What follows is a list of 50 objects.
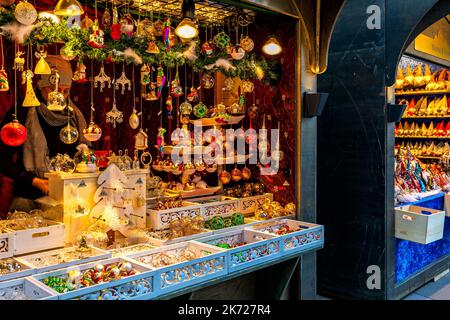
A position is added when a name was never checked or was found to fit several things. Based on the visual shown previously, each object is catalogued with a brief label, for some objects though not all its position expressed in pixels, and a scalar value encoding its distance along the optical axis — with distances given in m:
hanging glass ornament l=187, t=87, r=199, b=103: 3.78
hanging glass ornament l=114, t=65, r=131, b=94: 3.35
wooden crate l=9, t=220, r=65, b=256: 2.72
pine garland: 2.79
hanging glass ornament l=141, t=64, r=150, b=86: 3.31
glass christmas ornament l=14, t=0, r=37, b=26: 2.52
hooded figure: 4.09
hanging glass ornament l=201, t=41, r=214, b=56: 3.50
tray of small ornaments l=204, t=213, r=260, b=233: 3.56
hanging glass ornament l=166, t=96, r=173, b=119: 3.77
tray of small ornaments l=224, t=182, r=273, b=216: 4.07
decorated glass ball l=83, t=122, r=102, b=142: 3.03
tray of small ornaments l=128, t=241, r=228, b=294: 2.63
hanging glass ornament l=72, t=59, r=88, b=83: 3.18
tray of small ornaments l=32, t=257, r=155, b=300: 2.30
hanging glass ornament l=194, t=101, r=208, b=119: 3.73
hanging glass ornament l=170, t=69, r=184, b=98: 3.59
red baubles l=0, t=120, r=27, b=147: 2.63
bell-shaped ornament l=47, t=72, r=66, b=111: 2.84
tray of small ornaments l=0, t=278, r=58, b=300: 2.26
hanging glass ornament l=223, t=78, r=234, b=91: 3.98
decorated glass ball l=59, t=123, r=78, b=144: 2.92
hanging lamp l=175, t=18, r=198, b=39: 3.08
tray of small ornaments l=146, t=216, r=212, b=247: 3.20
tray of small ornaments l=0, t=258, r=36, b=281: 2.39
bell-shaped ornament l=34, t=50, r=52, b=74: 2.84
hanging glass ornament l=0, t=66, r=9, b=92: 2.64
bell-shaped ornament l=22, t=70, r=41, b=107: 2.80
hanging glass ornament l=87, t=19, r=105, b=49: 2.75
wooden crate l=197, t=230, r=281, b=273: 3.05
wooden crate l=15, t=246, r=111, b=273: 2.52
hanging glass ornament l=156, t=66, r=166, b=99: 3.45
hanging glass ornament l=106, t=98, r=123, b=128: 3.23
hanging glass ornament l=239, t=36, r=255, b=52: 3.67
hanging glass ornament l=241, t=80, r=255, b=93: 4.01
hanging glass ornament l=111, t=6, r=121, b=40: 2.92
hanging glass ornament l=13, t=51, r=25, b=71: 2.75
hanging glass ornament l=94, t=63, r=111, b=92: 3.20
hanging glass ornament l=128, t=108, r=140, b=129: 3.38
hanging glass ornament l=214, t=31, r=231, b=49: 3.49
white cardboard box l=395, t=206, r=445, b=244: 4.56
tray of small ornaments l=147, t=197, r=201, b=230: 3.42
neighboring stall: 4.64
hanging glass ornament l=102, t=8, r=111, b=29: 2.98
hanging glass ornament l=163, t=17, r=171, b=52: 3.09
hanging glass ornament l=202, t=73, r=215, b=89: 3.71
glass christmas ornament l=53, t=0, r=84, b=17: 2.51
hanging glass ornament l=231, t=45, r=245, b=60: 3.62
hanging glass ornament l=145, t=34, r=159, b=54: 3.13
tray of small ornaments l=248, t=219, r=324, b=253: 3.49
